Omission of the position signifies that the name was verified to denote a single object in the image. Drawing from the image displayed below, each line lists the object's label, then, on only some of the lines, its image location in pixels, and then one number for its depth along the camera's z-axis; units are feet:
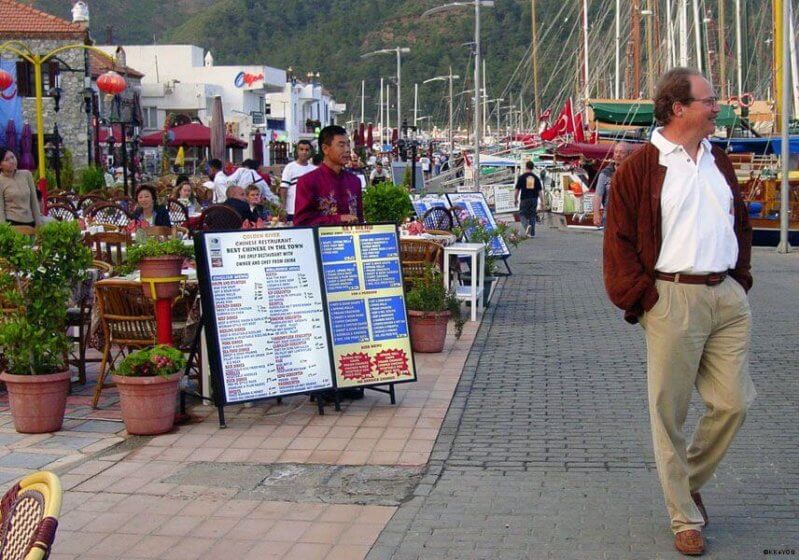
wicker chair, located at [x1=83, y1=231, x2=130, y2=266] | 37.50
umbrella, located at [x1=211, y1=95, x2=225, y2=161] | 84.44
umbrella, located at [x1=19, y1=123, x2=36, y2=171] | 105.29
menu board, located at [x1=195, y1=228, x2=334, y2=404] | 23.86
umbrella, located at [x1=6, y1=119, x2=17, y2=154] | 103.09
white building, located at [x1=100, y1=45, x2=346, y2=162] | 209.15
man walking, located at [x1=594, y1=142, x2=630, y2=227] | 59.00
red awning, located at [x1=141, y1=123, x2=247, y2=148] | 117.60
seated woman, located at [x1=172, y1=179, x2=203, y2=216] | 65.26
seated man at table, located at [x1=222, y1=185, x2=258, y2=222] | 42.73
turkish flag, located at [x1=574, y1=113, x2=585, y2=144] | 153.07
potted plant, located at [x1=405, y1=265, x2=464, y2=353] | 33.04
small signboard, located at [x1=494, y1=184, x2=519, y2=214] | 105.91
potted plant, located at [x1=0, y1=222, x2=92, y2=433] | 23.43
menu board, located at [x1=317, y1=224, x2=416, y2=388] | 25.79
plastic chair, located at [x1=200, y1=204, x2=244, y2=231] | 35.63
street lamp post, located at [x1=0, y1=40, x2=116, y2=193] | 64.39
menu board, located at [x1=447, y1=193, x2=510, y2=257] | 51.55
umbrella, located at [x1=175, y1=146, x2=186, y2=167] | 134.82
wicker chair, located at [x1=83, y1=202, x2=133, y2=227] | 52.27
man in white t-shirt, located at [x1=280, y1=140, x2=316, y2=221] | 49.68
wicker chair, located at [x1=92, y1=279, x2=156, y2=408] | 25.48
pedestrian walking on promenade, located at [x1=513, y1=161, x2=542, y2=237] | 91.15
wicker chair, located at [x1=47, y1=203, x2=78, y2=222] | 53.42
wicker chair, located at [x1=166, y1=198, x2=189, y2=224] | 54.19
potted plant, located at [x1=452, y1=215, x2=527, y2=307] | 41.65
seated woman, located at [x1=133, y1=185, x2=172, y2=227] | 41.01
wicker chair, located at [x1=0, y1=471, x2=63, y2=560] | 8.94
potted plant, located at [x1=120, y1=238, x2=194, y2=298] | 24.29
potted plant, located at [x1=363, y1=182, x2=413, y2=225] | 39.50
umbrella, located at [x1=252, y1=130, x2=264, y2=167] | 125.18
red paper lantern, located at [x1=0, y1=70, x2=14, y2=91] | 76.79
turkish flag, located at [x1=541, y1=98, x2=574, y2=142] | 155.33
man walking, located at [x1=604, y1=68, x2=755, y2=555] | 15.98
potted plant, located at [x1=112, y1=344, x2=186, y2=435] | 23.47
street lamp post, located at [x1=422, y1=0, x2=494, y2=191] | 97.98
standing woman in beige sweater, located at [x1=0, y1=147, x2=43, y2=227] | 33.60
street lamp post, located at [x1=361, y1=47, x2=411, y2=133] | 145.77
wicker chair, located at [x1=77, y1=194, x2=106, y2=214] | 60.93
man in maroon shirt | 26.68
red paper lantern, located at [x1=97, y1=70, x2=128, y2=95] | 68.13
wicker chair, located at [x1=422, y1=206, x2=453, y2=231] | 47.75
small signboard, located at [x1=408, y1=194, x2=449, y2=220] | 52.56
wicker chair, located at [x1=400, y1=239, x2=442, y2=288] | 36.81
